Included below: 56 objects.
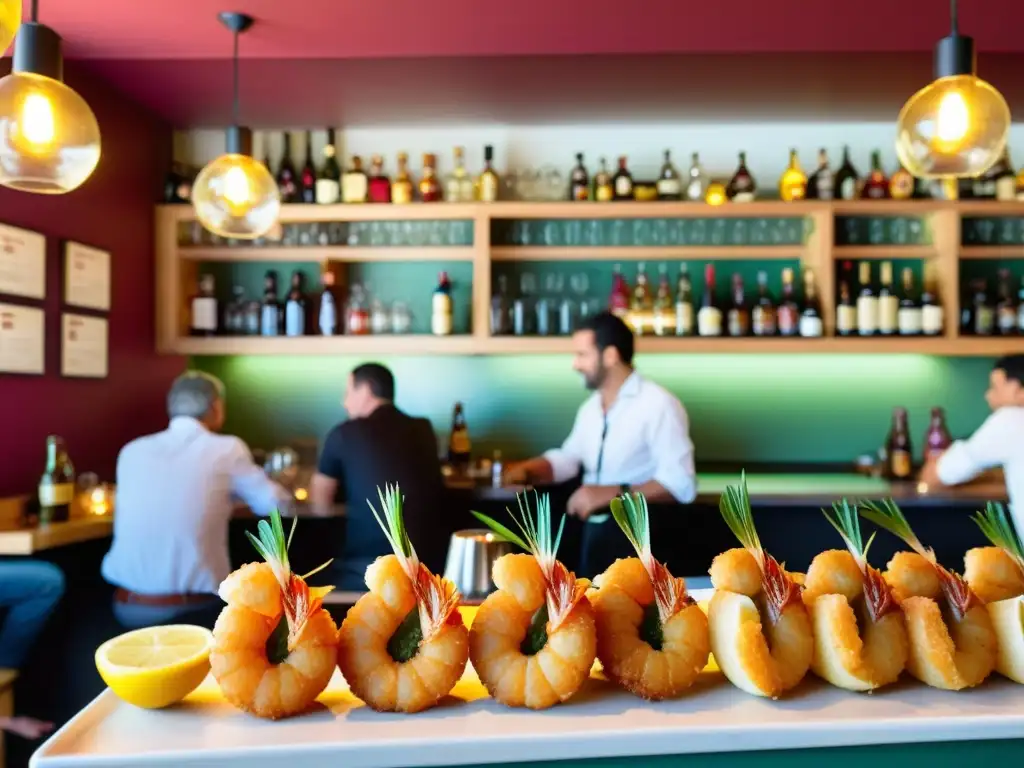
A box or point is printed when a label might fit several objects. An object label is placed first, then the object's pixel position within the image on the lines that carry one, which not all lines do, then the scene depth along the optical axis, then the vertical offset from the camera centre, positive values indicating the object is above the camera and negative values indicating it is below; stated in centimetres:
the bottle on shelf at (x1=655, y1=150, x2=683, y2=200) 420 +94
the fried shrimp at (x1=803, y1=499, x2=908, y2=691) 110 -30
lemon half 105 -34
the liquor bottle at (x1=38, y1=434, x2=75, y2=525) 310 -36
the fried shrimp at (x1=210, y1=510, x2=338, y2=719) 102 -30
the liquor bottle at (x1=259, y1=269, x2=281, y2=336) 423 +36
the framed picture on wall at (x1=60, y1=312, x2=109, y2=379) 348 +15
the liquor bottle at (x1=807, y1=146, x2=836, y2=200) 416 +97
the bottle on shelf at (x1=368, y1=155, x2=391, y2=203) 425 +95
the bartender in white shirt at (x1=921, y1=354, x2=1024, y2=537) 305 -21
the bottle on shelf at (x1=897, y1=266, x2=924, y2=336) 400 +30
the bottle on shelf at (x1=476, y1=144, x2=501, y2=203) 421 +97
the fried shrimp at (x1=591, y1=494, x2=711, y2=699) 109 -31
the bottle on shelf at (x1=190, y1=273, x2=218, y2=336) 426 +34
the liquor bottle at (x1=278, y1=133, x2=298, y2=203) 436 +103
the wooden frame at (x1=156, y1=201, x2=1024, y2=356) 399 +61
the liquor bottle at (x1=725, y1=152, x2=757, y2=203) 435 +100
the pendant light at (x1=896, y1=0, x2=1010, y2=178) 215 +66
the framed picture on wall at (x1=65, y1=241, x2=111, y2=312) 349 +43
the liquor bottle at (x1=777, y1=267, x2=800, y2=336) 410 +31
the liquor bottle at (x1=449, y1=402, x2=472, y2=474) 438 -28
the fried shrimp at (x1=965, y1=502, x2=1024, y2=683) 114 -27
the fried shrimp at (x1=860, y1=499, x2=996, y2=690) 112 -31
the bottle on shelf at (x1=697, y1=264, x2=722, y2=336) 411 +31
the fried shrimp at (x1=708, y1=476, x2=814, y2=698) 108 -30
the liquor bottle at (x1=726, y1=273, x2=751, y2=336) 418 +34
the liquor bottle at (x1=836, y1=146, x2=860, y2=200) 420 +99
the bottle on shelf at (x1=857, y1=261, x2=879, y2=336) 403 +33
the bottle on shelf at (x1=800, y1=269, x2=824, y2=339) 401 +34
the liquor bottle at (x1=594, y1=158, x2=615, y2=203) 419 +96
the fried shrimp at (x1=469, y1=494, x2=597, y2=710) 106 -30
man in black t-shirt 288 -28
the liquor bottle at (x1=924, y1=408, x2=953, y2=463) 423 -23
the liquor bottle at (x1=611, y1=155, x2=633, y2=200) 423 +97
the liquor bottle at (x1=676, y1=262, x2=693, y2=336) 414 +39
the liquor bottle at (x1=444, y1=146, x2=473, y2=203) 425 +96
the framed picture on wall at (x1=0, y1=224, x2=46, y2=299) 310 +43
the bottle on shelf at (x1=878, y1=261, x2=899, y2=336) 403 +35
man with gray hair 271 -44
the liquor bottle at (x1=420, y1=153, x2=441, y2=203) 423 +97
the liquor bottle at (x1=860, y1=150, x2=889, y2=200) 416 +96
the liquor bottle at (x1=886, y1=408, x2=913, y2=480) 403 -29
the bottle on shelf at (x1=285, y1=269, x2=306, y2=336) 422 +37
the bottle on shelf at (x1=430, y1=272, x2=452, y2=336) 415 +35
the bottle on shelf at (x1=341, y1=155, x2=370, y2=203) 423 +94
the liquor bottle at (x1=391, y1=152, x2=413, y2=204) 417 +94
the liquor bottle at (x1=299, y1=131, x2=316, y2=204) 429 +100
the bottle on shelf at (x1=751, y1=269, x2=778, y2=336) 412 +31
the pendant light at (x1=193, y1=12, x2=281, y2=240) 283 +60
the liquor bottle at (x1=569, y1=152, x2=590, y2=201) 428 +101
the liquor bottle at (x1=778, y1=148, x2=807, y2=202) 417 +97
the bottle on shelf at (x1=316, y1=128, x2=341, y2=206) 420 +103
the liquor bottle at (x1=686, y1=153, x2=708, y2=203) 419 +97
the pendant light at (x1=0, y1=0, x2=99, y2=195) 174 +52
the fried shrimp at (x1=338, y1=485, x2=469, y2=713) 105 -31
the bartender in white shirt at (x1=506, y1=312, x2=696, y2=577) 309 -22
